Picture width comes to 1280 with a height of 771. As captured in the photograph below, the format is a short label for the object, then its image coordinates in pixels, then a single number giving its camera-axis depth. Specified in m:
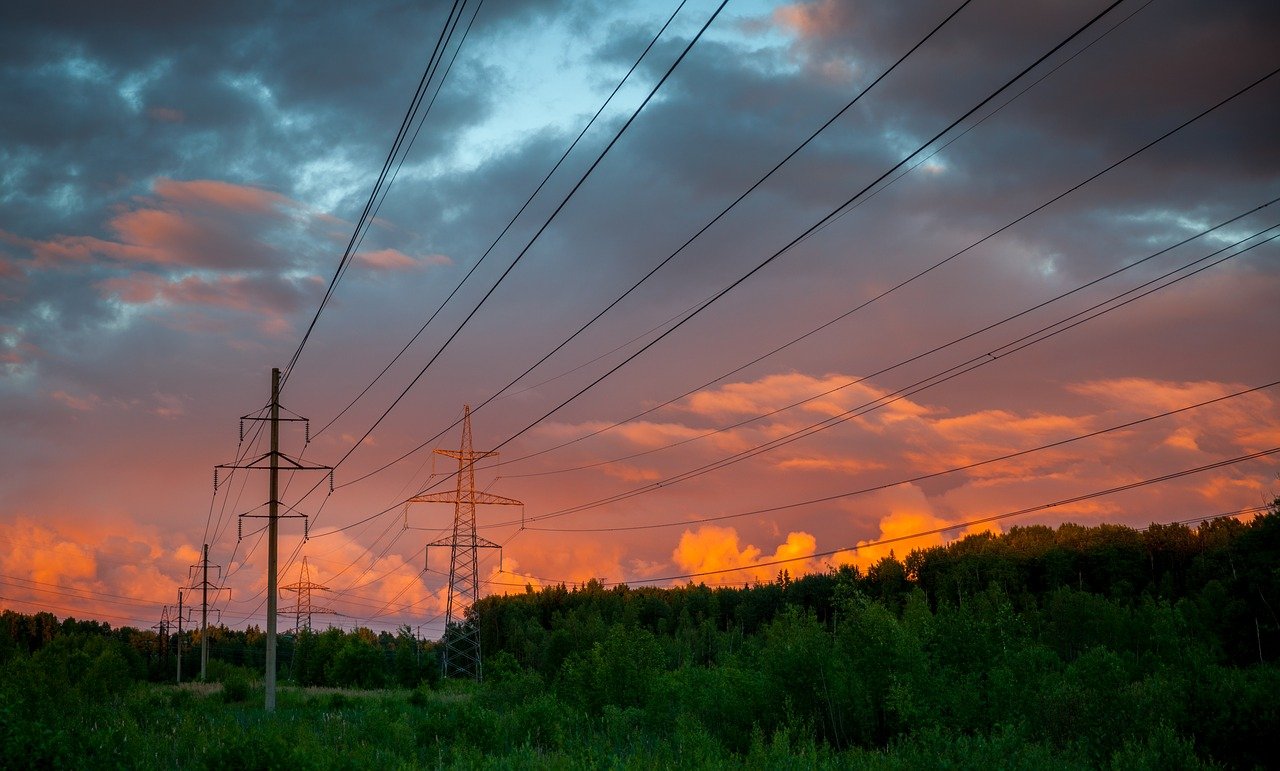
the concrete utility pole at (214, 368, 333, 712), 41.69
